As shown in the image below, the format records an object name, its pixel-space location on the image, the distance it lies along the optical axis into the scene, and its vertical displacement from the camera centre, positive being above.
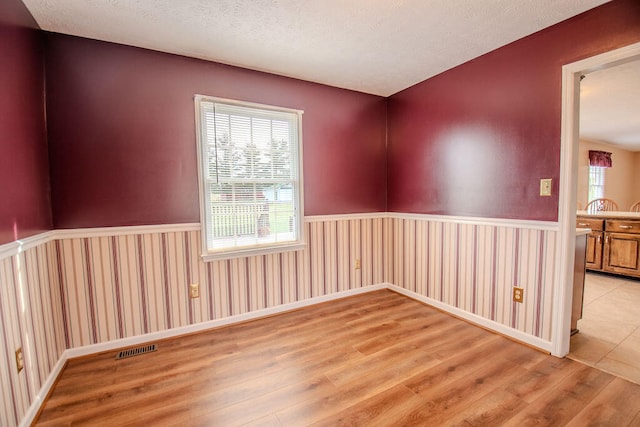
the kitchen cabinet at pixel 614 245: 3.68 -0.73
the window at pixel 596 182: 6.64 +0.18
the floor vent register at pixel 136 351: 2.16 -1.18
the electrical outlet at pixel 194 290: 2.50 -0.81
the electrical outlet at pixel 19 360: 1.46 -0.82
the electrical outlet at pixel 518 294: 2.30 -0.83
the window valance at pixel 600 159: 6.36 +0.70
